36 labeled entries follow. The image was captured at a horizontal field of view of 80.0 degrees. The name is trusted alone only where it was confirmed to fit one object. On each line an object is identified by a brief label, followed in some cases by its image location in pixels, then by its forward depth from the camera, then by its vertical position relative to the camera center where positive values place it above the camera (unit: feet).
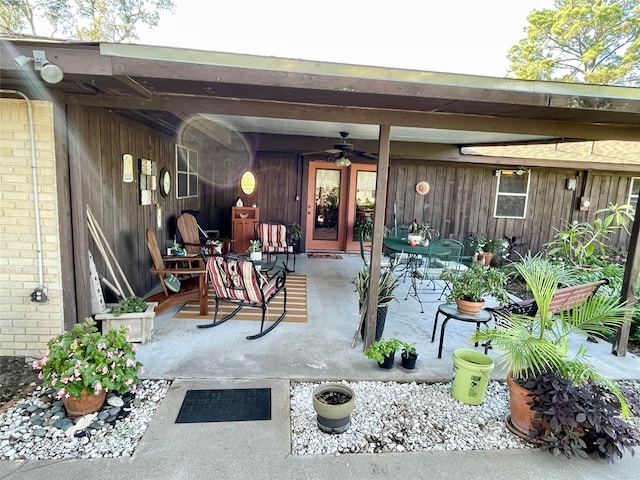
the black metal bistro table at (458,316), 10.29 -2.93
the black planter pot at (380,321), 11.48 -3.50
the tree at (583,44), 50.39 +23.96
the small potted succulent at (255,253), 17.45 -2.45
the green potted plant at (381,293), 11.52 -2.67
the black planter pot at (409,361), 10.23 -4.13
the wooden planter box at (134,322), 10.69 -3.65
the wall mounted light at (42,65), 7.32 +2.40
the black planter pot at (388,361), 10.10 -4.14
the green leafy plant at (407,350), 10.29 -3.88
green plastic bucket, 8.71 -3.87
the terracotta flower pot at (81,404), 7.61 -4.27
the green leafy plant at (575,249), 18.01 -1.66
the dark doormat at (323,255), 25.30 -3.53
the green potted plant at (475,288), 10.41 -2.16
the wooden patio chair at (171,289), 13.23 -3.32
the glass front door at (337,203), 26.32 +0.00
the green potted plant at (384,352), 10.04 -3.89
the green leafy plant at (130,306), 10.90 -3.24
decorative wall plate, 26.84 +1.33
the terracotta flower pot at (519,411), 7.82 -4.15
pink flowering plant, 7.43 -3.46
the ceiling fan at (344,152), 18.85 +2.69
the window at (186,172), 19.77 +1.34
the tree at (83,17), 36.91 +18.88
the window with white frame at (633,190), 28.63 +1.96
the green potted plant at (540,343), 7.49 -2.65
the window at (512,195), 27.86 +1.12
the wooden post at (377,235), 10.38 -0.85
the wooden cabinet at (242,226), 23.90 -1.71
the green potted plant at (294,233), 24.71 -2.09
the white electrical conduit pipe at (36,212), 9.19 -0.56
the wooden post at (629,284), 11.41 -2.08
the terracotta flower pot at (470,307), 10.39 -2.65
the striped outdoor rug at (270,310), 13.69 -4.18
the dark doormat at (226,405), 7.99 -4.54
